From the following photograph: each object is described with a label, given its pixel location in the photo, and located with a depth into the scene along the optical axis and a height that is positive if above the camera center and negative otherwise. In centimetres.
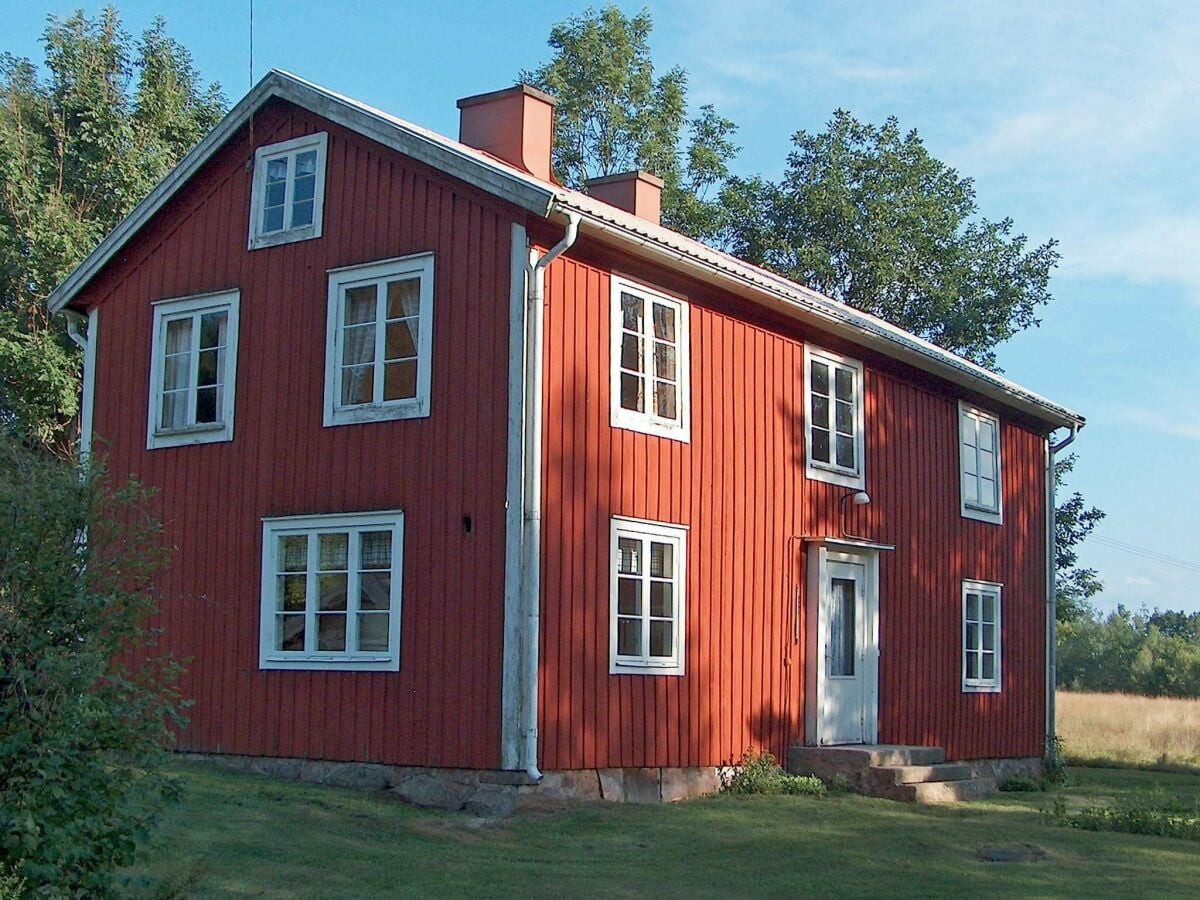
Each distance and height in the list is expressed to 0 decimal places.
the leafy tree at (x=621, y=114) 3822 +1410
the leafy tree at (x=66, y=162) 2688 +927
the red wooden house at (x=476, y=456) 1448 +221
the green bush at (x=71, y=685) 700 -13
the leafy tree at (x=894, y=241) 3641 +1042
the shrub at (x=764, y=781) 1647 -122
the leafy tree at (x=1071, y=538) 3825 +343
